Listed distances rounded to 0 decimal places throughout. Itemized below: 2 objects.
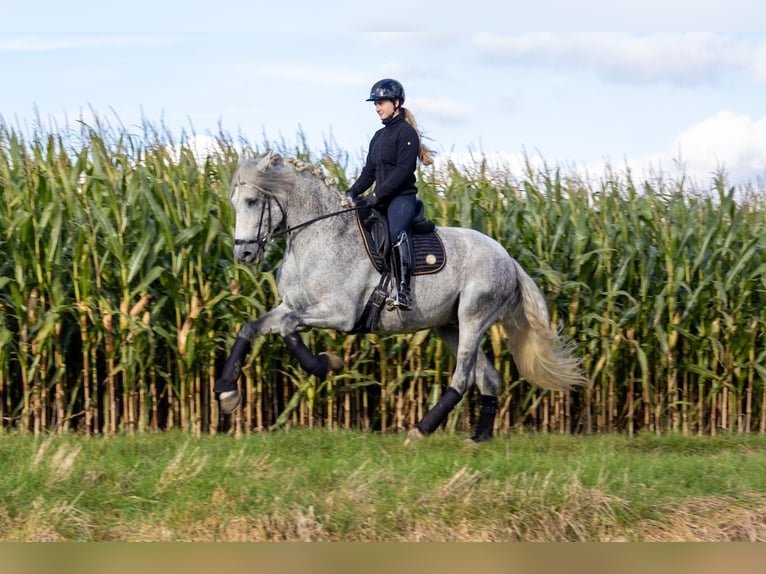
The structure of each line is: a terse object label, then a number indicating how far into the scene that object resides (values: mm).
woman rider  17297
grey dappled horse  16750
